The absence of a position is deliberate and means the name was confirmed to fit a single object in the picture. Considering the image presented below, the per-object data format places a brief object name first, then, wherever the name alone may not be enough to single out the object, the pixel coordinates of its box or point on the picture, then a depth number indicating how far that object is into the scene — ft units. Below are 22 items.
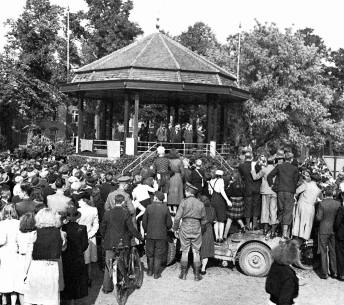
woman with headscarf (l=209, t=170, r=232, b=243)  35.17
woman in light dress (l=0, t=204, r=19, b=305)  24.63
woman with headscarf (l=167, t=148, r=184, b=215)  39.47
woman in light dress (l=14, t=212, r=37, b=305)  22.44
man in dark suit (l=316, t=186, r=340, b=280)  32.96
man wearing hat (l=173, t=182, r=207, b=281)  30.91
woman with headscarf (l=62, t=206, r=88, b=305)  25.20
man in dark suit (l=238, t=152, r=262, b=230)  37.29
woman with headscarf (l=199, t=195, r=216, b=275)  32.37
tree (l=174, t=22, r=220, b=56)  161.16
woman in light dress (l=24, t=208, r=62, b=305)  21.80
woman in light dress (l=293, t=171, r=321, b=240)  34.76
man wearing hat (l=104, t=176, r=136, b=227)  30.68
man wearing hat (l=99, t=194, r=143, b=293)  27.89
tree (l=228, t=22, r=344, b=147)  104.99
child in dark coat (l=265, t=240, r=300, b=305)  18.01
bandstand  70.08
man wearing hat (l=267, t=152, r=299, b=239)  35.47
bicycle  26.71
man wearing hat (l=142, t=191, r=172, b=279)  30.99
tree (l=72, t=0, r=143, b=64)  145.07
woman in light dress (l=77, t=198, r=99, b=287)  28.37
